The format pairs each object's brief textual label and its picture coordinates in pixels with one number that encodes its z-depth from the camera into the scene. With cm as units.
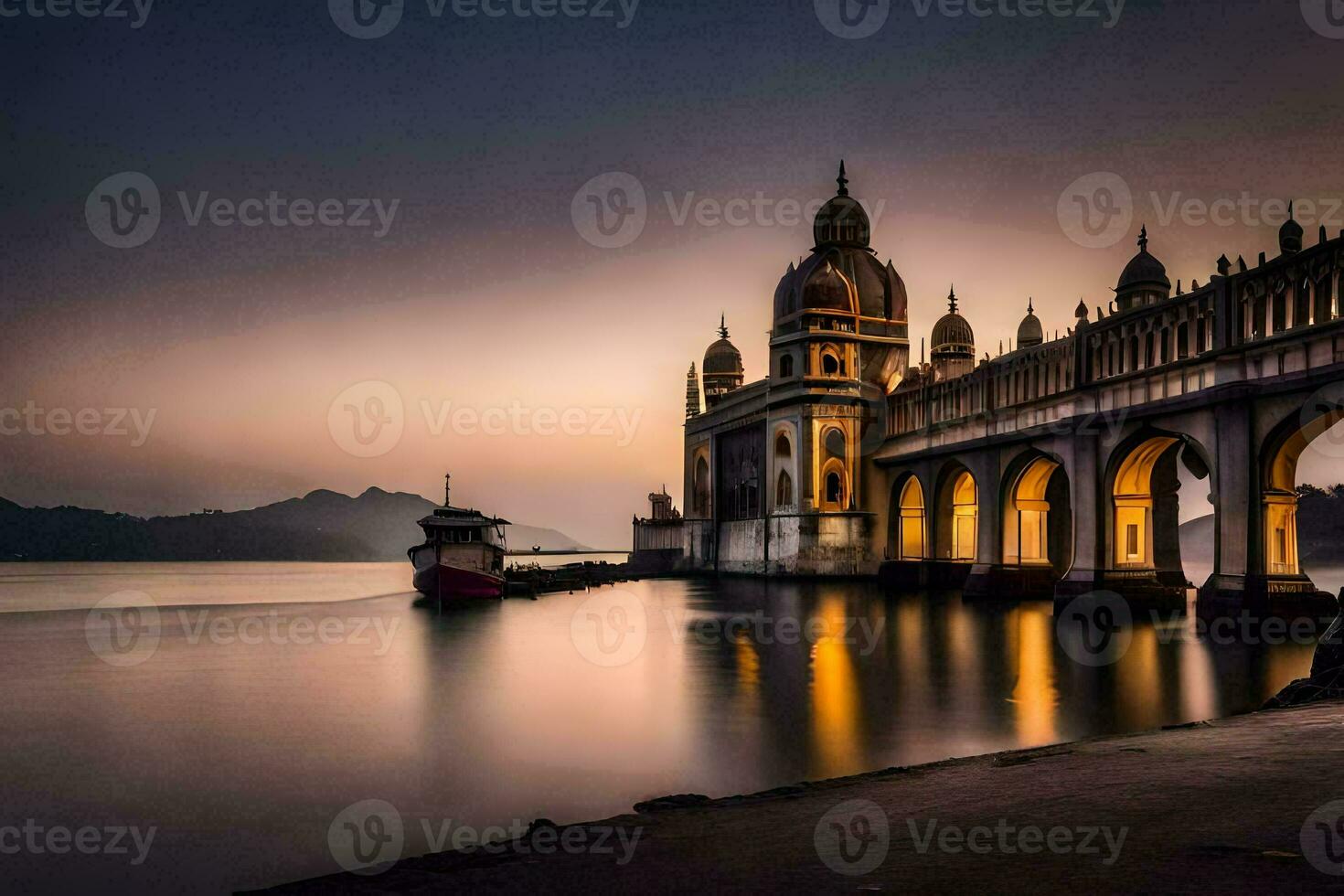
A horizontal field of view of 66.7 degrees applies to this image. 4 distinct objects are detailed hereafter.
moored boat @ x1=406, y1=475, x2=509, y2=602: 4794
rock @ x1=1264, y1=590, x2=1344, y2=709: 1295
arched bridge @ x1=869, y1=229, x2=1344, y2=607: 2534
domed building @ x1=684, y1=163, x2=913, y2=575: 5622
